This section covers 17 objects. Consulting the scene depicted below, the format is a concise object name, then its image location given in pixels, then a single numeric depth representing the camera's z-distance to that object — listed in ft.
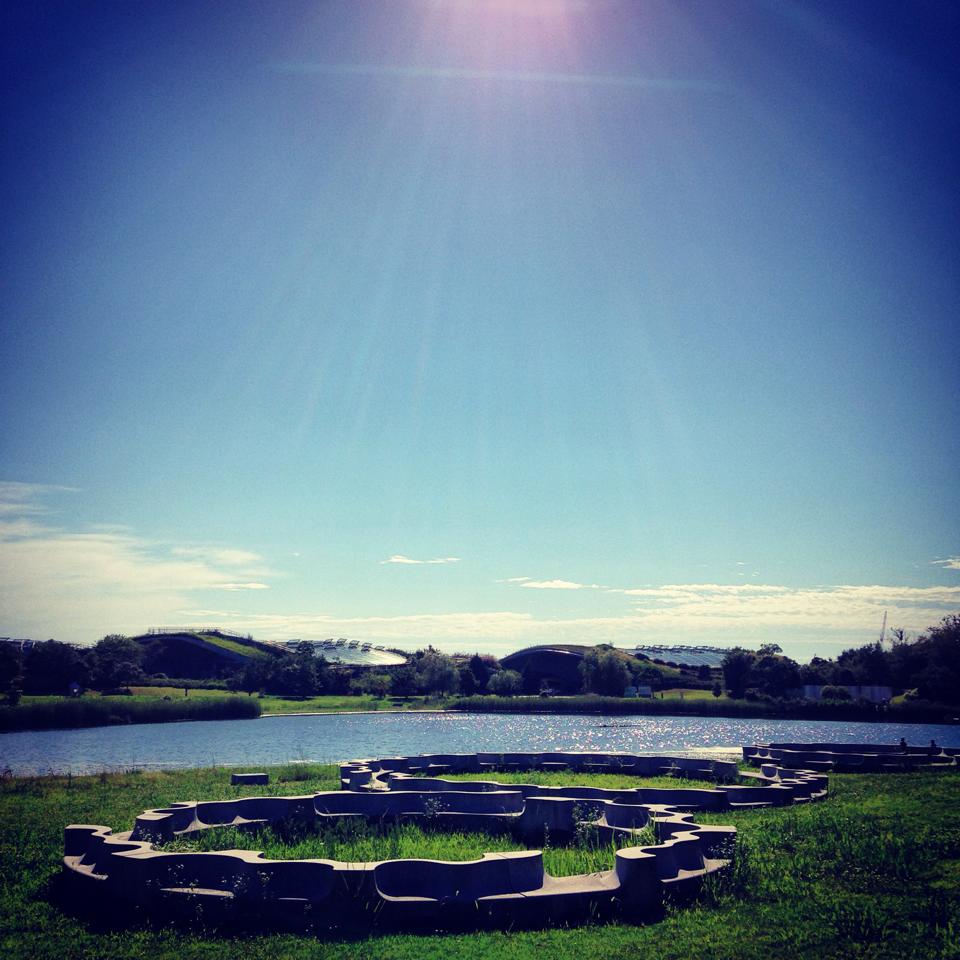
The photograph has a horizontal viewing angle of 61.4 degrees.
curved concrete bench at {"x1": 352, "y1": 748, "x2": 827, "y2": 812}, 67.82
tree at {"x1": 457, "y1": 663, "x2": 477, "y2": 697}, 406.78
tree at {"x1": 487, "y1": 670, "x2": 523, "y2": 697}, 398.01
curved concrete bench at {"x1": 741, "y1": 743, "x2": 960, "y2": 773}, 103.50
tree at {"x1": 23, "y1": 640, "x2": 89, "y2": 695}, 308.60
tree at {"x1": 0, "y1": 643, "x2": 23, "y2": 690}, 275.18
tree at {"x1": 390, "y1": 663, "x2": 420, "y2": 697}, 408.26
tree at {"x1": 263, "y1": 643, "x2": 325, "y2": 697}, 387.96
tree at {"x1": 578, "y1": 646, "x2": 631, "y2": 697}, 375.45
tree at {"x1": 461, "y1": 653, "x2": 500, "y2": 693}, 418.51
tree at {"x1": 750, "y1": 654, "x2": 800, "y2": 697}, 343.67
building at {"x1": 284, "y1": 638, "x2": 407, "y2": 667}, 571.69
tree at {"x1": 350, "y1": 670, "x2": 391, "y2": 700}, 407.44
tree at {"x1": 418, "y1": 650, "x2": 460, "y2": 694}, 393.70
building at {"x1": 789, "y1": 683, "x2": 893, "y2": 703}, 340.59
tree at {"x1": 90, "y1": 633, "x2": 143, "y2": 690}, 326.24
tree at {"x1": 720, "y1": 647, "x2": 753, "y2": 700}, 350.84
